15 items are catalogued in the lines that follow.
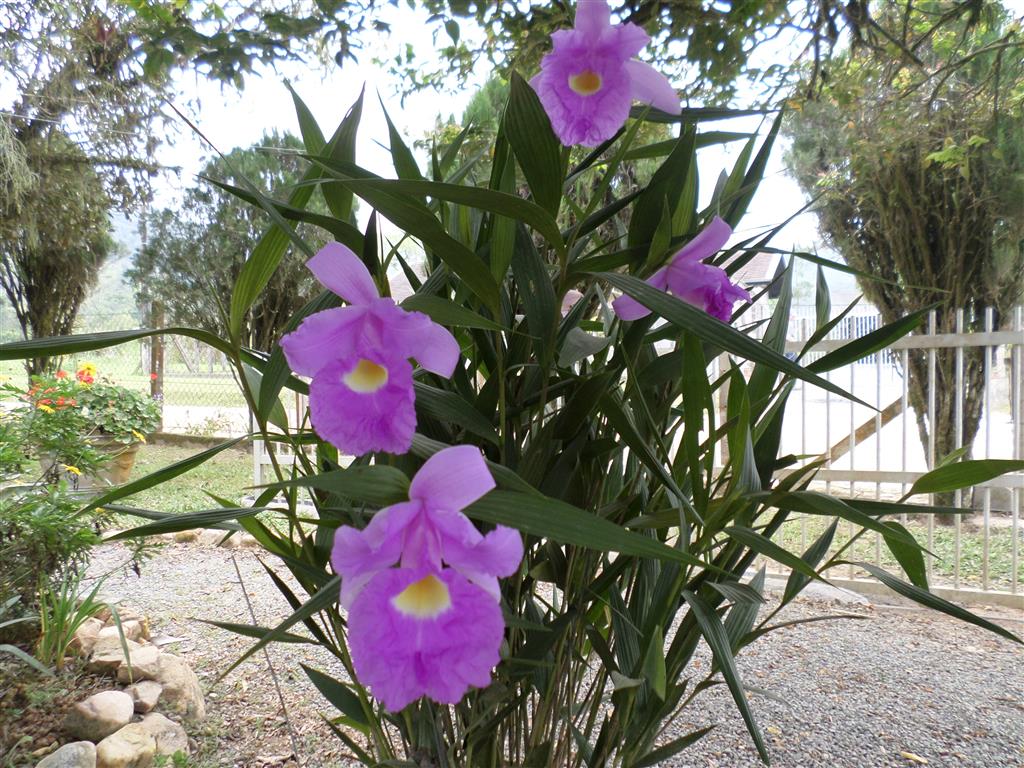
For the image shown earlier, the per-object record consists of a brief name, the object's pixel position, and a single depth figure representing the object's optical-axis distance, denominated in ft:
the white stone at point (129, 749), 4.58
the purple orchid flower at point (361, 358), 1.17
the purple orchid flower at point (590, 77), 1.30
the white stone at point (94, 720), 4.89
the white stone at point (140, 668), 5.81
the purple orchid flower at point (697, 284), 1.55
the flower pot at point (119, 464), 13.89
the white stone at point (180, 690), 5.68
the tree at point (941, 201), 11.23
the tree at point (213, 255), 17.61
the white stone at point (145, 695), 5.45
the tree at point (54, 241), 16.39
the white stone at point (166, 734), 5.04
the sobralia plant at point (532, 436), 1.05
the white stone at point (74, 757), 4.40
